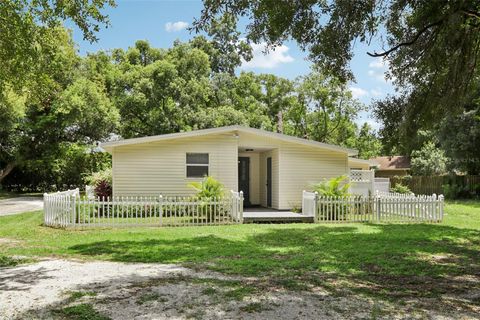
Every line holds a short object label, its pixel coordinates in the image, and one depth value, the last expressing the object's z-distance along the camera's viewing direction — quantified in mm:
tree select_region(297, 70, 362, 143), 39906
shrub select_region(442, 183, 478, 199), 29578
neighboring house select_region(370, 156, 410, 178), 51281
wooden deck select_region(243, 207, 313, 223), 14719
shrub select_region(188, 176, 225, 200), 15188
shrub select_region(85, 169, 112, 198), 18469
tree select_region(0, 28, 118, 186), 29578
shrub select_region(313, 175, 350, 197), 15836
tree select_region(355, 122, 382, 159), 50125
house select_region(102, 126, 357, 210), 17281
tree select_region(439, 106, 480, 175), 28266
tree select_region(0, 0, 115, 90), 8484
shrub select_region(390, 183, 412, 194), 27131
